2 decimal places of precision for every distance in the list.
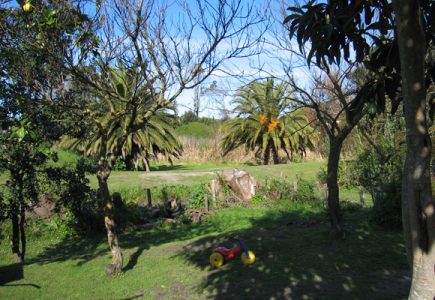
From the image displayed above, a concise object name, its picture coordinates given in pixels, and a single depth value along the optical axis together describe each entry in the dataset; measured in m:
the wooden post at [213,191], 13.42
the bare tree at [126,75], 6.29
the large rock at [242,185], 13.88
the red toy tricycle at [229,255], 6.79
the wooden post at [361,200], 11.48
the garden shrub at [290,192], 13.08
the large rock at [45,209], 11.67
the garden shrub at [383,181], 8.38
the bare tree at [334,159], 7.15
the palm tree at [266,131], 24.03
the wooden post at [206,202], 12.92
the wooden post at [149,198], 13.06
